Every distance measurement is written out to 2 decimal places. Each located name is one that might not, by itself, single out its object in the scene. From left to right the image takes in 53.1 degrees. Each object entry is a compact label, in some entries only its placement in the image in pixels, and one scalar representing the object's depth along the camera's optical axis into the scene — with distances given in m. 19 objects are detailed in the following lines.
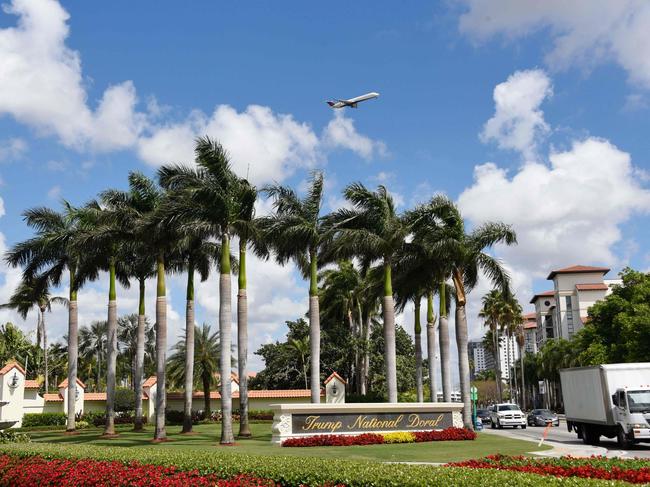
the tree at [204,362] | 51.66
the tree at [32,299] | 43.78
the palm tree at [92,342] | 91.81
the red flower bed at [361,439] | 27.33
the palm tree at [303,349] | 64.06
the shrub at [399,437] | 28.64
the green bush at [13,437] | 22.86
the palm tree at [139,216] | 33.22
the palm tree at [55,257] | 41.16
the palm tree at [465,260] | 35.16
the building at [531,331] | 156.94
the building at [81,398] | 53.19
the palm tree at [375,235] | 33.03
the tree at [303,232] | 33.31
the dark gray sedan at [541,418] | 49.94
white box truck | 25.78
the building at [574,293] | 108.75
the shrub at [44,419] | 51.97
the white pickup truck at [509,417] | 46.69
